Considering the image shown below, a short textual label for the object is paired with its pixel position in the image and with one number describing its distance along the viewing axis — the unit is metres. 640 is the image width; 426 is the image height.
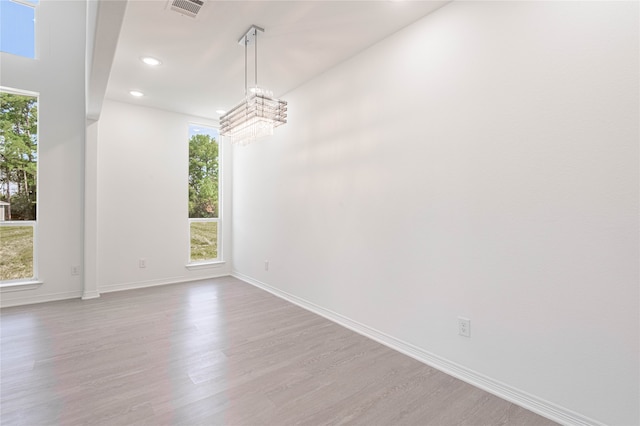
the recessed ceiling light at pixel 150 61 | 3.11
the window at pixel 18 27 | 3.65
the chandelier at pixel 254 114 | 2.65
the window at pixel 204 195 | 5.21
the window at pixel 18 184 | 3.76
